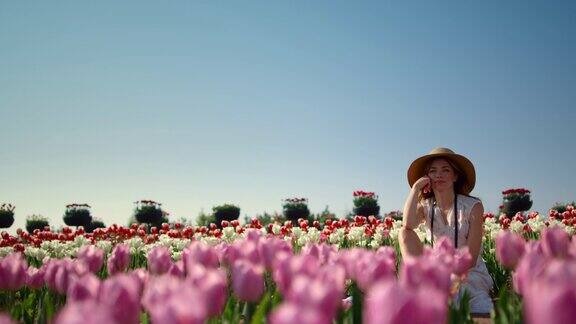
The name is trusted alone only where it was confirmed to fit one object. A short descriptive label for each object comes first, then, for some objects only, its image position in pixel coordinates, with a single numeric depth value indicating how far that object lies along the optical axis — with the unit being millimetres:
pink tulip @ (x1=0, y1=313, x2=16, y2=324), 935
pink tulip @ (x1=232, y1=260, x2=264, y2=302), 1726
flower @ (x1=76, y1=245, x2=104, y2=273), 2408
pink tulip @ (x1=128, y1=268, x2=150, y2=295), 1951
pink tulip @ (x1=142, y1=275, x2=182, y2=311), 1111
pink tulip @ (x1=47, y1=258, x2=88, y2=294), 2197
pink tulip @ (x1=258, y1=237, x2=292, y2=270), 2119
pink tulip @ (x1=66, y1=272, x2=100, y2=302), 1618
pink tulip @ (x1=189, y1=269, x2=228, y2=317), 1355
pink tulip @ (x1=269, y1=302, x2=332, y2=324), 882
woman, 4137
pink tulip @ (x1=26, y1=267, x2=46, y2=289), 2775
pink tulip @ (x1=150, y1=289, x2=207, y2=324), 982
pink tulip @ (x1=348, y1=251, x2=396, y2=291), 1692
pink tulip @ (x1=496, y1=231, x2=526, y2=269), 2172
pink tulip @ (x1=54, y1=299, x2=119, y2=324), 876
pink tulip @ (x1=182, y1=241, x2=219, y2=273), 2035
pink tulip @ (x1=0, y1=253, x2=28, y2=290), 2355
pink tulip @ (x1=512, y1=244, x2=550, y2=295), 1516
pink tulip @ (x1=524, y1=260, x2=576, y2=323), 865
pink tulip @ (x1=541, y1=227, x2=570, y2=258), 1965
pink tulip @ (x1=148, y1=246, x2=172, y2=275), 2223
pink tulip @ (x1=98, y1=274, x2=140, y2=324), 1276
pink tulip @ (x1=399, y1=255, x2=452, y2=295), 1463
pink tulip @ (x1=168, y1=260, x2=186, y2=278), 2163
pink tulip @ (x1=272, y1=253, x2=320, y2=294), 1536
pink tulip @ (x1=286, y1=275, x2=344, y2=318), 1025
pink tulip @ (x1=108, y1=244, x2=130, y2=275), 2578
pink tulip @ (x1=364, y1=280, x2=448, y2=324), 892
